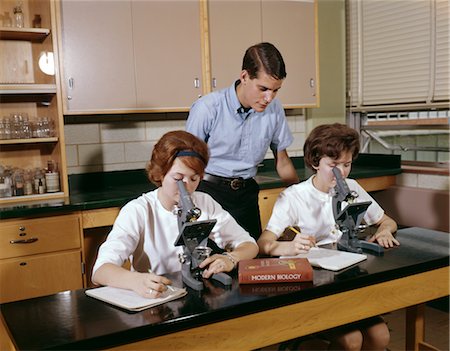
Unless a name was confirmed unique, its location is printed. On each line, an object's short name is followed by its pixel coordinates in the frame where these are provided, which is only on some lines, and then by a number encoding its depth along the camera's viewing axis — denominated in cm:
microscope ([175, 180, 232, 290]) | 157
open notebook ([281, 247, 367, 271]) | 177
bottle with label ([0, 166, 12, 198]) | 307
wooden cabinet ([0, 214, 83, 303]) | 280
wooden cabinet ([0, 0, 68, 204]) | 313
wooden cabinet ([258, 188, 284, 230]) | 350
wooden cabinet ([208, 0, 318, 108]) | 364
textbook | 161
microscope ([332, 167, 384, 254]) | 196
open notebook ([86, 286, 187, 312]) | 143
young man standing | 257
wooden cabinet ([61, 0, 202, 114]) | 319
